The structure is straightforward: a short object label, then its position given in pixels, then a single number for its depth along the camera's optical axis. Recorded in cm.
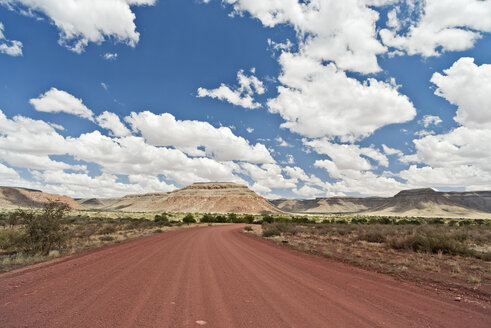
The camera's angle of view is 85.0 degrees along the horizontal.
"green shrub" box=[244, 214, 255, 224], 6700
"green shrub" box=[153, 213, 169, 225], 4466
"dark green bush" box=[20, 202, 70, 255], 1512
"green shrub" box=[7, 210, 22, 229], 2608
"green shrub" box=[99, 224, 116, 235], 2723
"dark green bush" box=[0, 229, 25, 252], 1539
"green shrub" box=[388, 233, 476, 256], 1591
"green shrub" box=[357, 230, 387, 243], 2237
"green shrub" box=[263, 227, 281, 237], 2777
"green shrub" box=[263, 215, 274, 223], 6116
